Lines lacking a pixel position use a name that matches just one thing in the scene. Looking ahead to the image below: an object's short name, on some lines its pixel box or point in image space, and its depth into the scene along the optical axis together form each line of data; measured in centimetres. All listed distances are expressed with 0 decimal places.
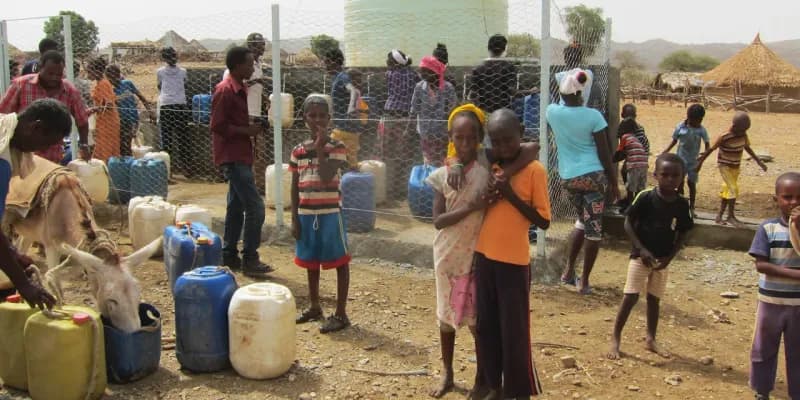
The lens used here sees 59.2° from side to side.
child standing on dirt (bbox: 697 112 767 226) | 711
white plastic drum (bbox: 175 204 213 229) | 604
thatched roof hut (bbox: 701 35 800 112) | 2969
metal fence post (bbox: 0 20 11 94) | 843
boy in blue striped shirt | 319
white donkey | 349
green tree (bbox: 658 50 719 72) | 6150
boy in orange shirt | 306
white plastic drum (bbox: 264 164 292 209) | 741
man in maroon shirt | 541
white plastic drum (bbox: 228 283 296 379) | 366
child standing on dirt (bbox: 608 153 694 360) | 388
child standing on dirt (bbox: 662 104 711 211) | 727
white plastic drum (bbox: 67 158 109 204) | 741
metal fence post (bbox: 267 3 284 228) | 639
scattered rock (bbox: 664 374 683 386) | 379
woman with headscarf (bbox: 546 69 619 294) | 505
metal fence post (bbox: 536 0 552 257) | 536
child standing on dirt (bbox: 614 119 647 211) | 669
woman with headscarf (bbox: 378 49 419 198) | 803
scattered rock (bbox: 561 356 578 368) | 396
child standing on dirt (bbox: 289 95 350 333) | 443
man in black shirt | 695
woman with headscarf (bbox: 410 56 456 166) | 715
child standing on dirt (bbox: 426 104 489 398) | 323
